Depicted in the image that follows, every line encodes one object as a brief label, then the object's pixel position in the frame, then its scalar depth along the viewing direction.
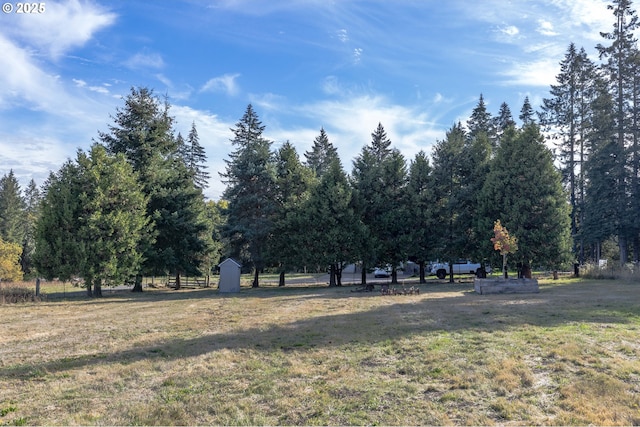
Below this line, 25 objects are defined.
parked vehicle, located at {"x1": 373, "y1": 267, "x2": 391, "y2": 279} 41.62
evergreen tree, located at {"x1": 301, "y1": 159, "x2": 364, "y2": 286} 27.73
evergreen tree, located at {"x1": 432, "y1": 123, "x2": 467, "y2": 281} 28.81
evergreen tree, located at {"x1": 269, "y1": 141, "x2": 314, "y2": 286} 28.70
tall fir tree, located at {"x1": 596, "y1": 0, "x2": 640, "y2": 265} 34.19
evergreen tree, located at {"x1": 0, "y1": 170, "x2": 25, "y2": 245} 57.88
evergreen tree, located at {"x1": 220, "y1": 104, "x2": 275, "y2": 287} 29.95
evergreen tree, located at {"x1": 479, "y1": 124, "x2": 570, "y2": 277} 25.86
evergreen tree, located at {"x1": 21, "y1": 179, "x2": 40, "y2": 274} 53.72
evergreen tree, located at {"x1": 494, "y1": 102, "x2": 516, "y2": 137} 44.72
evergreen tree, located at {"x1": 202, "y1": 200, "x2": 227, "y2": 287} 30.34
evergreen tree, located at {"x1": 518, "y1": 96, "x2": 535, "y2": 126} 44.78
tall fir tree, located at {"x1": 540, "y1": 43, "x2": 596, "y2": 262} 38.88
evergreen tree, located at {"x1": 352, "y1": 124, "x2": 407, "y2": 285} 28.65
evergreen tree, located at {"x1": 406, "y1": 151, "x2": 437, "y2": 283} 28.72
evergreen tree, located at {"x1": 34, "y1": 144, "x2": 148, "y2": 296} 21.98
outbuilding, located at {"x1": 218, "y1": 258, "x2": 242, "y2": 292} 26.50
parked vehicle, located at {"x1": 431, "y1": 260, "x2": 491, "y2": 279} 37.81
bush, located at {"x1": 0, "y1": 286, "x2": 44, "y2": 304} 19.59
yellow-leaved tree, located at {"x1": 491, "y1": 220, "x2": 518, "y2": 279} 20.52
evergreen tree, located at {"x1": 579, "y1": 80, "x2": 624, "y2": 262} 34.56
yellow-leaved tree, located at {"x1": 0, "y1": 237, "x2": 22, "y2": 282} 38.34
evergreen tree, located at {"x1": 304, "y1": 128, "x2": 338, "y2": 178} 57.09
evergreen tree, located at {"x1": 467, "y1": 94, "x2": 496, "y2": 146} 39.94
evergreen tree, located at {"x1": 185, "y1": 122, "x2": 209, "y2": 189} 52.16
